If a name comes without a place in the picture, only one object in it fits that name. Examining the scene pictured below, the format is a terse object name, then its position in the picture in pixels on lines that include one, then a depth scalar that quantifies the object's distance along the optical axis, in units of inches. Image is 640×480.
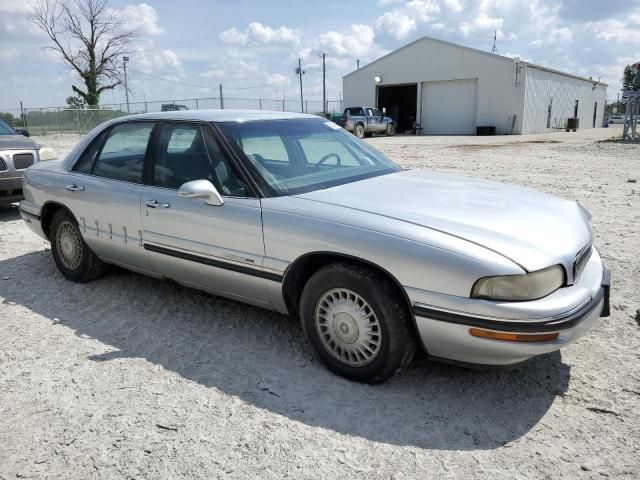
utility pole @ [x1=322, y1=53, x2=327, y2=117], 2220.0
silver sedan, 103.7
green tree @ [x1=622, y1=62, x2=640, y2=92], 2891.7
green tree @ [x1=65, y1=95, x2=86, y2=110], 1932.8
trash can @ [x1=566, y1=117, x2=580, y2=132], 1481.8
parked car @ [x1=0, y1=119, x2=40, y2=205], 302.0
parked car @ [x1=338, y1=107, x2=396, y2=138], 1164.5
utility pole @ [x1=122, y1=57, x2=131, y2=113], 1710.1
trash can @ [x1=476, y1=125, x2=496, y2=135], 1278.5
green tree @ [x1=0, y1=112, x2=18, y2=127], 1371.8
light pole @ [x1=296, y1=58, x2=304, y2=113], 2221.9
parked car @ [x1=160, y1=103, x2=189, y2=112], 1170.0
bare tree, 1658.8
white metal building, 1268.5
